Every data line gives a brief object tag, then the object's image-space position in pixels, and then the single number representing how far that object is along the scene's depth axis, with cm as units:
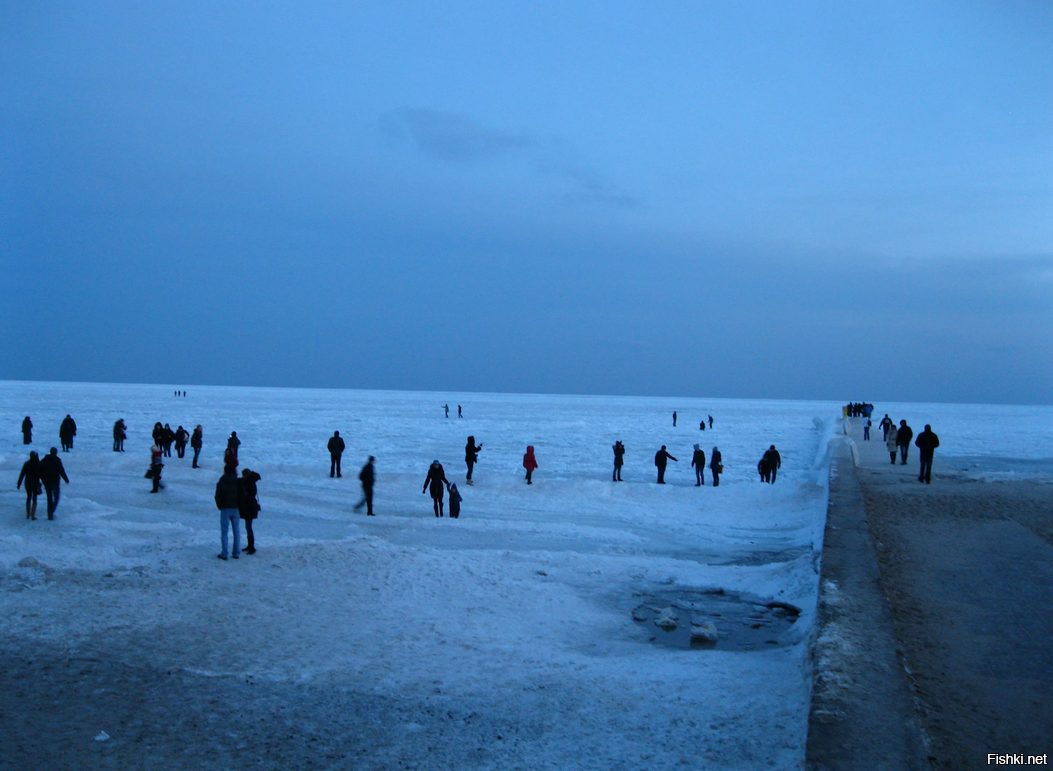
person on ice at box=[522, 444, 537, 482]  2150
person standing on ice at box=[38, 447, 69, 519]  1377
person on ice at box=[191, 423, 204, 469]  2289
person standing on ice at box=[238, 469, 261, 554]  1136
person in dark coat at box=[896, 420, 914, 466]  2316
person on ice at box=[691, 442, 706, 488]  2262
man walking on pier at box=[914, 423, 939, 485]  1822
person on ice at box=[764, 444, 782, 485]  2344
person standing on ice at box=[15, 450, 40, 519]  1367
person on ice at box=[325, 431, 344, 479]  2156
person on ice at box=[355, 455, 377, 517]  1598
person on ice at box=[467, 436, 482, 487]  2145
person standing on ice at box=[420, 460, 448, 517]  1623
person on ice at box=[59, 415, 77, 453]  2719
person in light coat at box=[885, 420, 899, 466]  2457
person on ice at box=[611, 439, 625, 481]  2312
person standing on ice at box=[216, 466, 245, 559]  1102
